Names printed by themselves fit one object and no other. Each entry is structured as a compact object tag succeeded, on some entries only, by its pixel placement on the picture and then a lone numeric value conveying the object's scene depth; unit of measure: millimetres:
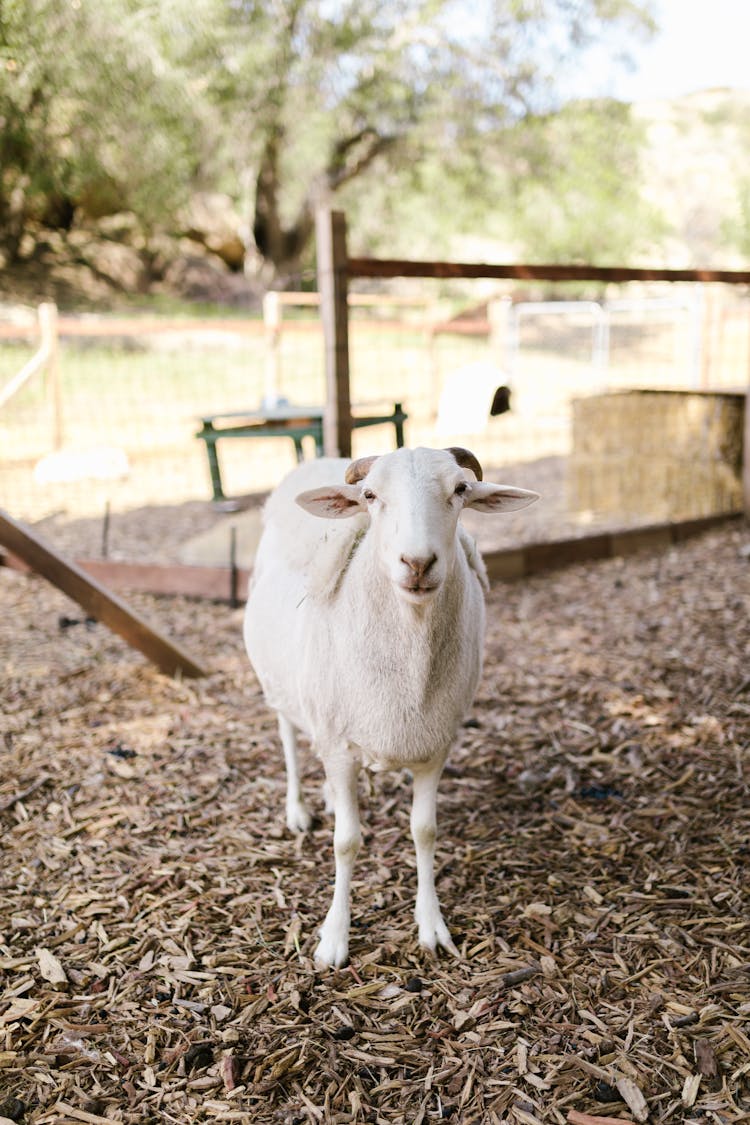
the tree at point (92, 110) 11922
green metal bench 5359
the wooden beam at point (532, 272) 4711
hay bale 6977
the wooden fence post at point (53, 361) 9320
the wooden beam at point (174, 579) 5473
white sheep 2072
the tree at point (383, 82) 16781
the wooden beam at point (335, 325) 4533
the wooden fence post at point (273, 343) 11133
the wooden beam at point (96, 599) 3934
